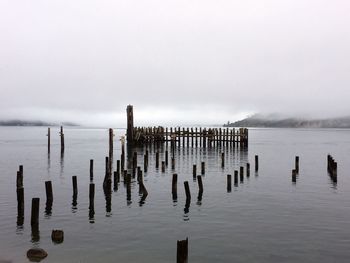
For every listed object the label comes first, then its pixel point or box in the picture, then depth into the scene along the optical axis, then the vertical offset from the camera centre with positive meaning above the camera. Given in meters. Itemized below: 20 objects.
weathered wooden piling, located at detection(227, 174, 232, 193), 25.65 -3.84
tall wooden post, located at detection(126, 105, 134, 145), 65.12 +0.31
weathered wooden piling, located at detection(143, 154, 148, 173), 35.38 -3.42
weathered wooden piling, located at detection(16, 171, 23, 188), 23.92 -3.29
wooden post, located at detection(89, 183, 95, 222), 19.42 -3.83
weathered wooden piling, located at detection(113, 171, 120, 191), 25.75 -3.64
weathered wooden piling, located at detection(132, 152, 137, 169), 32.16 -2.84
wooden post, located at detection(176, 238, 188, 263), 10.84 -3.47
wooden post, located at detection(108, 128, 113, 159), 41.34 -1.42
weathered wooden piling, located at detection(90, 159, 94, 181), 31.03 -3.73
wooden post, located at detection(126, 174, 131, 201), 23.43 -3.61
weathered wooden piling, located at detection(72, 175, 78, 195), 23.03 -3.52
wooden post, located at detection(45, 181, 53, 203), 20.69 -3.64
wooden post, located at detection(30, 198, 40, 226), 16.44 -3.83
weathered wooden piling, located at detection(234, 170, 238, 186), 28.16 -3.69
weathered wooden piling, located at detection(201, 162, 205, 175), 33.16 -3.54
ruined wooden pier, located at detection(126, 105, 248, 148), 63.72 -1.29
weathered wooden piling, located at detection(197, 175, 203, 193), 23.88 -3.62
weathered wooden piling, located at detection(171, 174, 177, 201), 22.83 -3.57
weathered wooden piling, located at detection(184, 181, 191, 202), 22.08 -3.79
